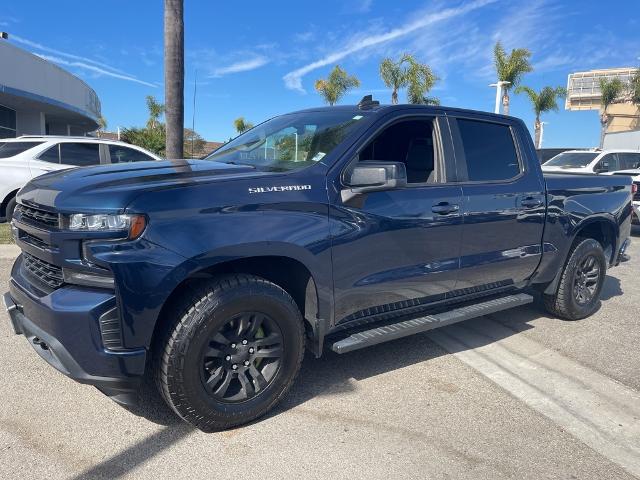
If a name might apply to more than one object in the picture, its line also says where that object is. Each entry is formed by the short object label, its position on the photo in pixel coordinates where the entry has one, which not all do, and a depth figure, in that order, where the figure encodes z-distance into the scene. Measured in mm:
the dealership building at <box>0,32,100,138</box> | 17125
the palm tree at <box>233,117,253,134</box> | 65688
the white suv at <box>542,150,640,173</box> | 13906
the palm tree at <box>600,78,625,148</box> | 36844
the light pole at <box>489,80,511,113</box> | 24312
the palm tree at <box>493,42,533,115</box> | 27141
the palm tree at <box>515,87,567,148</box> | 34000
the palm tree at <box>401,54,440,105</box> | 28719
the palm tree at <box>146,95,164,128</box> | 48359
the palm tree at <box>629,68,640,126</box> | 35812
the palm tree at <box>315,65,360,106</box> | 34531
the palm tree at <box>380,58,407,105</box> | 29227
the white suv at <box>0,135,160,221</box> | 8414
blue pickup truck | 2504
